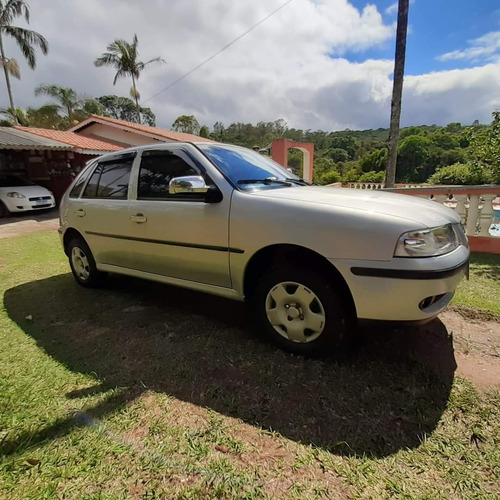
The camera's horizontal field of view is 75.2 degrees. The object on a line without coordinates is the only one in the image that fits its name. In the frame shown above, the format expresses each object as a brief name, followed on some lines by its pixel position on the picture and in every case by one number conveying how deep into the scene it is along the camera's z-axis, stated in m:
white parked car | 10.77
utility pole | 7.06
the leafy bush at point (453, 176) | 21.89
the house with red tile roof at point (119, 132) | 15.45
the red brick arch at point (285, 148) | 15.22
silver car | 1.96
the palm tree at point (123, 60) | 24.20
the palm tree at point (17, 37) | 20.75
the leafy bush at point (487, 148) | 5.99
